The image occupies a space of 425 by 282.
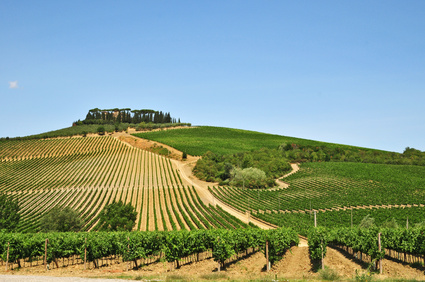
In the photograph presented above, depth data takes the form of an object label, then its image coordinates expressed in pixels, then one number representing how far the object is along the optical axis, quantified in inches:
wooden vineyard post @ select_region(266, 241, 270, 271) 1160.8
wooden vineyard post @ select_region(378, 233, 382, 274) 1116.1
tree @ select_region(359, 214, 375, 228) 2054.0
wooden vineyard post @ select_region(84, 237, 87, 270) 1181.1
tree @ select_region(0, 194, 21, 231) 1920.5
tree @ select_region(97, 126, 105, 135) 6662.4
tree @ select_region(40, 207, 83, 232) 1860.2
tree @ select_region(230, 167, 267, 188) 3905.0
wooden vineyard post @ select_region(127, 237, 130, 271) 1194.6
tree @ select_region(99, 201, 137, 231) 1887.3
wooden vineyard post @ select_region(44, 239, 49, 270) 1190.3
